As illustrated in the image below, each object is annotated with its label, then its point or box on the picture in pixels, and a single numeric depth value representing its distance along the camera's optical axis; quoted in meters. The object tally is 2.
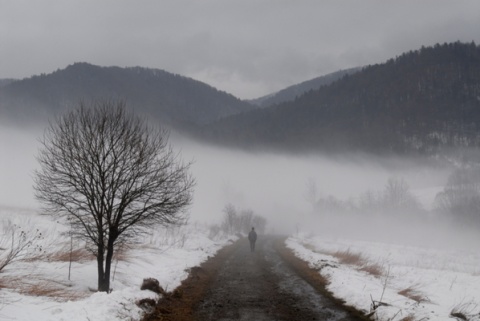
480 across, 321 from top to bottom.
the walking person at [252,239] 37.30
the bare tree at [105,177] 14.39
